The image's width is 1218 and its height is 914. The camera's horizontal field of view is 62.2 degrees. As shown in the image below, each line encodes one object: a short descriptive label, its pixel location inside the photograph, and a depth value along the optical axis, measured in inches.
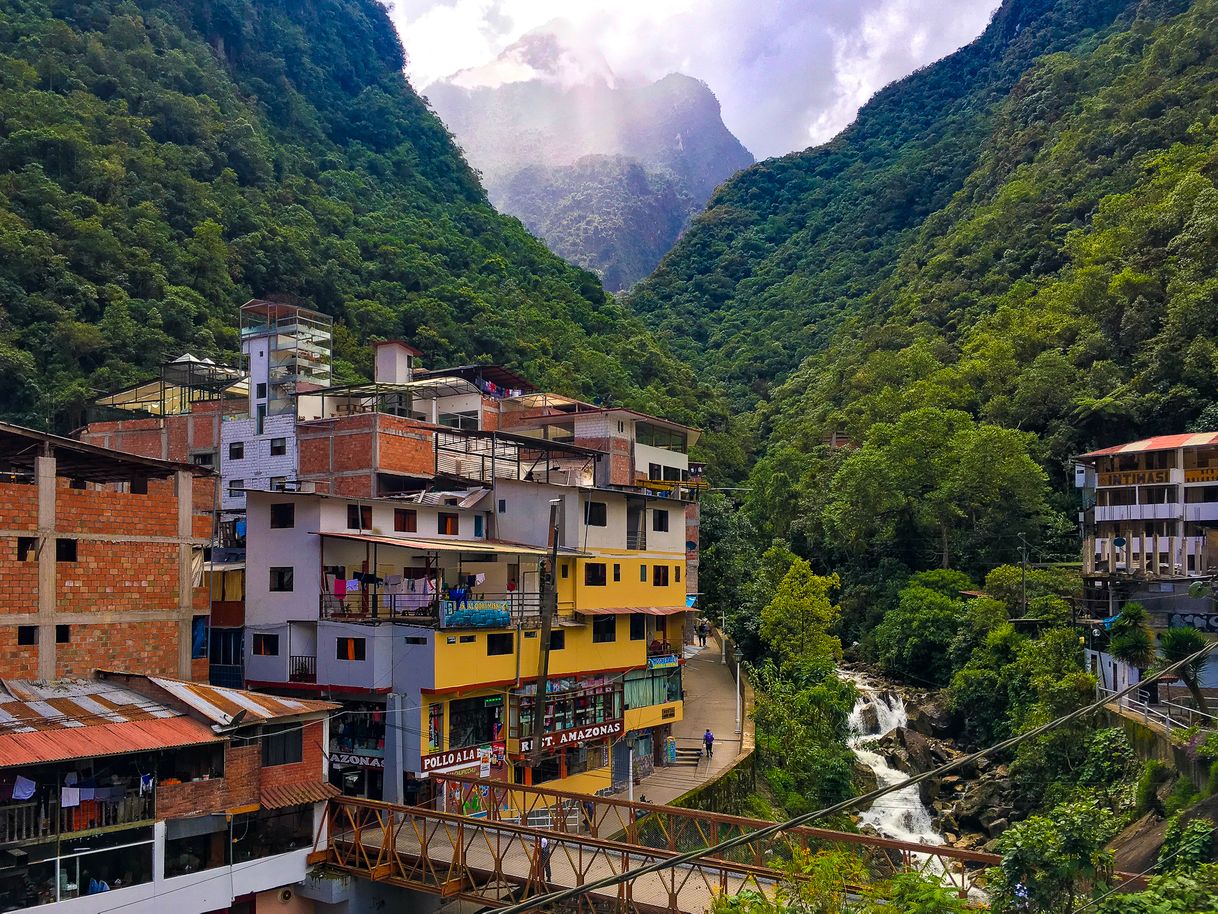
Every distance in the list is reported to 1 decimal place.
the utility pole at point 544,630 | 921.5
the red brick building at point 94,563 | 853.2
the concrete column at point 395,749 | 952.9
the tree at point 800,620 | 1641.2
